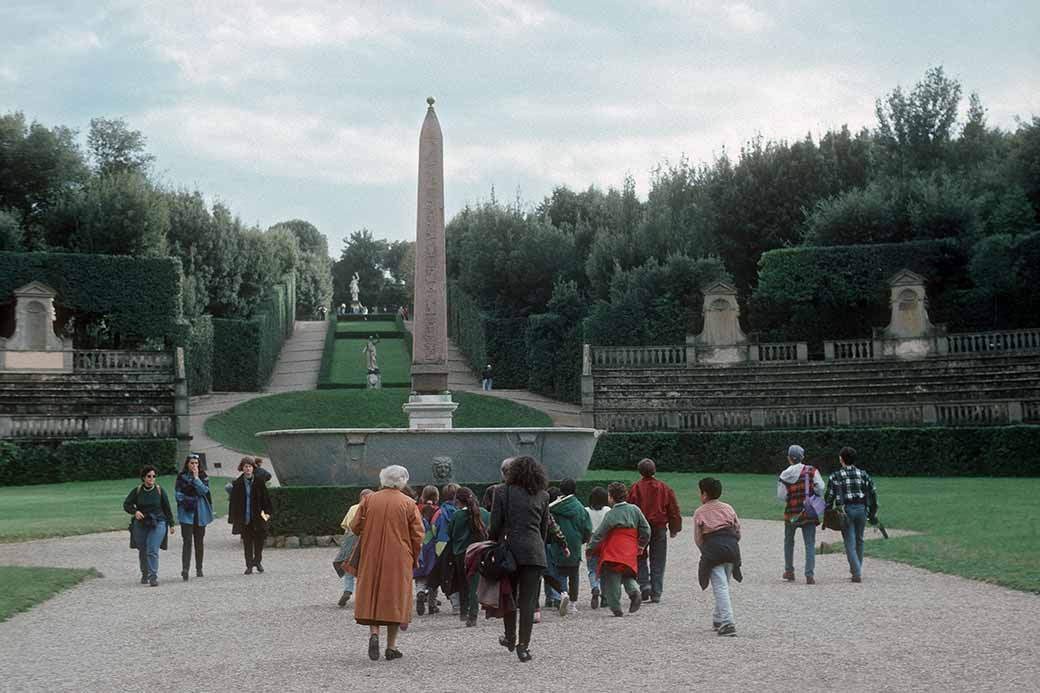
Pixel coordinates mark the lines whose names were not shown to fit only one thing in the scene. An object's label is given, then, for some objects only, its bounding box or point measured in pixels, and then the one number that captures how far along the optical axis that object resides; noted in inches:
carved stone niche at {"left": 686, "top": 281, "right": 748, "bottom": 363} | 1619.1
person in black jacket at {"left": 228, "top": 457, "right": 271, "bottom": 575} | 558.3
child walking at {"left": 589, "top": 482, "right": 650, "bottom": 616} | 404.2
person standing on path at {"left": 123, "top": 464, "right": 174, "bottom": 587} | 529.7
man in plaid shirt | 482.0
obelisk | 789.9
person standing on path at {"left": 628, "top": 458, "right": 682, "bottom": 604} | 438.9
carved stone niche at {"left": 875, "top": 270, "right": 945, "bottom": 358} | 1523.1
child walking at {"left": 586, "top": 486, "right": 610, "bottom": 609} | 428.1
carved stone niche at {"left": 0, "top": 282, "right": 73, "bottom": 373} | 1508.4
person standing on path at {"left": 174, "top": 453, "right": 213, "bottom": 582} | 548.1
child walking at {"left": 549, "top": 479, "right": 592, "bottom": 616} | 415.5
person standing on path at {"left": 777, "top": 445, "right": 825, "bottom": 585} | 486.6
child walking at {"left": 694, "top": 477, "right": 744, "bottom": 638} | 364.8
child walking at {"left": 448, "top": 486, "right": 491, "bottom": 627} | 396.8
